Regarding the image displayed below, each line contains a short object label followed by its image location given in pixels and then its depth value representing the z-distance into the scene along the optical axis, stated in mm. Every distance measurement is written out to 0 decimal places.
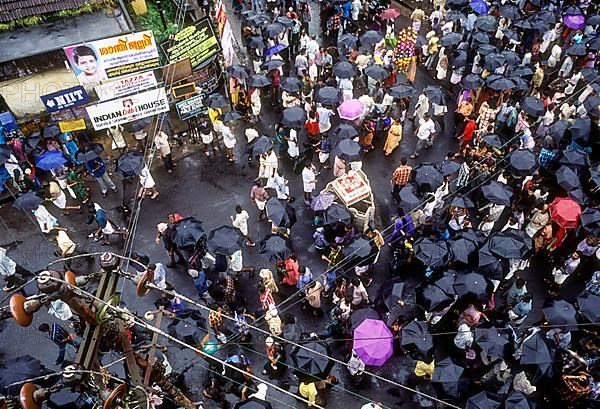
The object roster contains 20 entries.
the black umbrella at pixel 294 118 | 14836
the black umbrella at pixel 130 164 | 13680
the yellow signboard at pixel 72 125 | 14227
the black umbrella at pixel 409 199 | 12765
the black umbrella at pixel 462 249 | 11335
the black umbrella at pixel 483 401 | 9117
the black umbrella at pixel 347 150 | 13977
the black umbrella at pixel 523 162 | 13133
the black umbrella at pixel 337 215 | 12205
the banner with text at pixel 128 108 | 13922
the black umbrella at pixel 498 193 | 12445
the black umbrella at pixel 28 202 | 12500
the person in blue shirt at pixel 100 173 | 14375
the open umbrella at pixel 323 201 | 12797
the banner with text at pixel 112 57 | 13859
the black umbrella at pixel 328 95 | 15578
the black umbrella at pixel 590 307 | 10367
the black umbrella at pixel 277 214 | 12281
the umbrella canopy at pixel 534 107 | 14781
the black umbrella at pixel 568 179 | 12742
